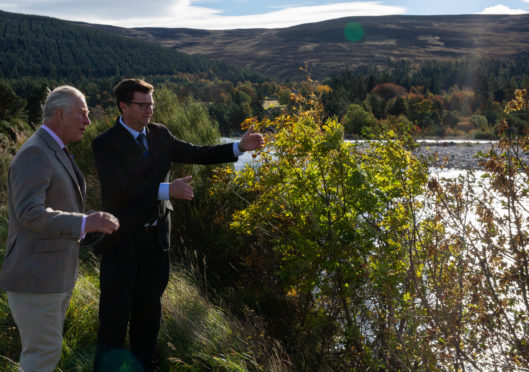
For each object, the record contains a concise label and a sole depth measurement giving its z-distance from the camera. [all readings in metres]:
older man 2.27
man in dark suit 3.05
